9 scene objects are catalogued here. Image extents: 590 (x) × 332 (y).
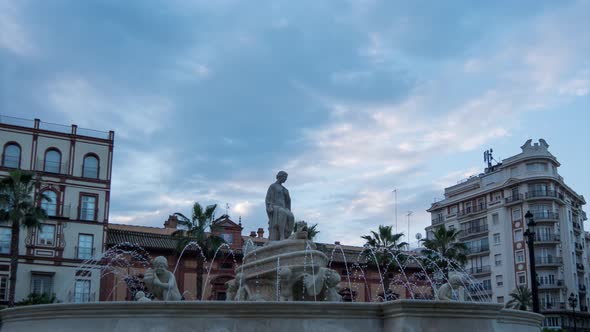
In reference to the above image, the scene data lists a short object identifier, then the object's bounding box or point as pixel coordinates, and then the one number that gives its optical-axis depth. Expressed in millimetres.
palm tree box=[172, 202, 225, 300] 45250
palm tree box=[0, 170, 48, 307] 39438
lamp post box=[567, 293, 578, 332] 47081
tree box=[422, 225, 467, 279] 50938
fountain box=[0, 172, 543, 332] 9266
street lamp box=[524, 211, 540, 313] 21383
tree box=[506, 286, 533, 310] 62062
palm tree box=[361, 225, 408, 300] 49094
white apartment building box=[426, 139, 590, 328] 70062
